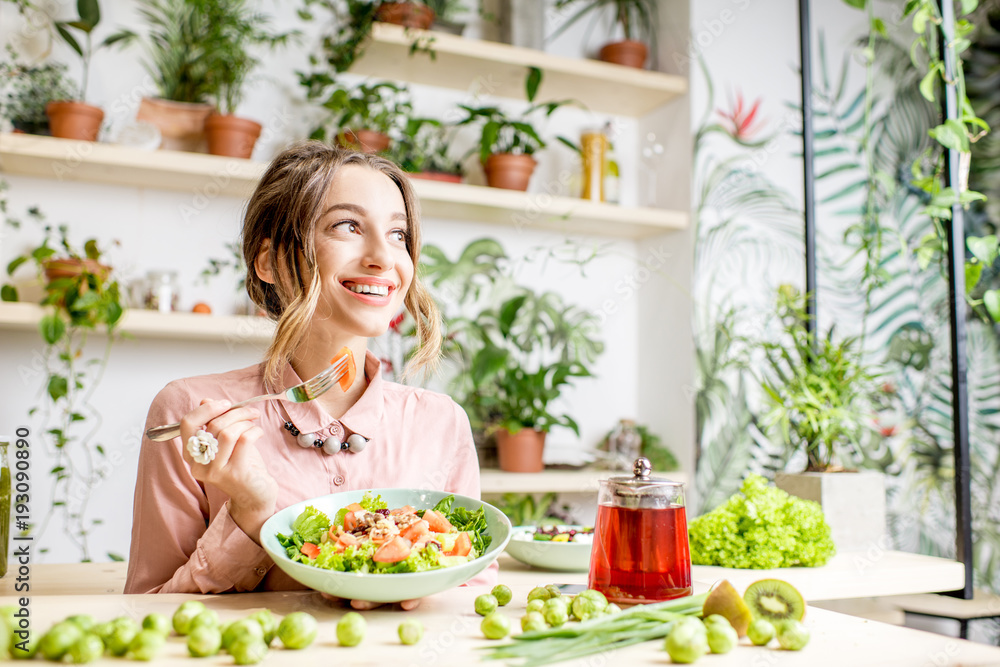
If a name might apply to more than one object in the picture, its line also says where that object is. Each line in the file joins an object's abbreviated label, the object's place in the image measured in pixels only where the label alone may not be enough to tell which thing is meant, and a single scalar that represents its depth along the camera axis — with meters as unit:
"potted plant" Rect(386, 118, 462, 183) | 2.68
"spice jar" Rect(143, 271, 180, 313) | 2.44
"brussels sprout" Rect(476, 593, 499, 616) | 0.88
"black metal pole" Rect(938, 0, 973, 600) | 1.64
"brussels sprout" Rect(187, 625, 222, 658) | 0.70
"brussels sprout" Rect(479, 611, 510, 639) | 0.78
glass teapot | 0.92
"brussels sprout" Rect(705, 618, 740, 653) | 0.75
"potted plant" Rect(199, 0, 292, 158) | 2.47
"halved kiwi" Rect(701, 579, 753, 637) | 0.80
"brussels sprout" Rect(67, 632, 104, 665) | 0.67
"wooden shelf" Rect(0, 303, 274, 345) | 2.24
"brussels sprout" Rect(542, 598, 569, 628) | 0.80
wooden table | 0.73
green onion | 0.71
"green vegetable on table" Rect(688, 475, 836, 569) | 1.41
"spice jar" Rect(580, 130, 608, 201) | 2.92
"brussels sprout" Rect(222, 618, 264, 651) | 0.70
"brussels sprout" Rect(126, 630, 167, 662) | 0.69
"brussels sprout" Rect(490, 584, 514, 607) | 0.93
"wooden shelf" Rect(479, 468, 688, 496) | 2.56
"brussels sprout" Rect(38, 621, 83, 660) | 0.68
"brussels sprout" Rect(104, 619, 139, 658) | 0.69
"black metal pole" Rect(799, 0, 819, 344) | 1.97
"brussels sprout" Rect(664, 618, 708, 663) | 0.72
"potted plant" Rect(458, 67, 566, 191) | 2.73
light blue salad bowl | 0.81
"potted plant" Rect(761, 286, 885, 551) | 1.67
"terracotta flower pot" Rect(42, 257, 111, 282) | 2.30
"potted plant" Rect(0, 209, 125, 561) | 2.27
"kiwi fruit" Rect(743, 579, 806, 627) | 0.84
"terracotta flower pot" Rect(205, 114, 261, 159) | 2.47
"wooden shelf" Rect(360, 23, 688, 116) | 2.68
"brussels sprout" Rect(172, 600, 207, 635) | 0.76
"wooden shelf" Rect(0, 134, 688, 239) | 2.29
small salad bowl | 1.30
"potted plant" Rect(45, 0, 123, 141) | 2.32
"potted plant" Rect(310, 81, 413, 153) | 2.59
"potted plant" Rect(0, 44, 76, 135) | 2.38
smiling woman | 1.12
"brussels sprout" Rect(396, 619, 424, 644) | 0.76
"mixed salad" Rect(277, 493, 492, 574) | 0.84
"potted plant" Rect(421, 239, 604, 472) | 2.69
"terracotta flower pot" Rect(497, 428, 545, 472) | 2.66
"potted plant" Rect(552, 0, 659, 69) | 3.06
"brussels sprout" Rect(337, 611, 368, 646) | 0.74
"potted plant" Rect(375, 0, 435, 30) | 2.62
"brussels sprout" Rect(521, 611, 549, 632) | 0.78
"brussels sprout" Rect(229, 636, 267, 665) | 0.68
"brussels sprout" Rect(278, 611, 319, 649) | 0.73
